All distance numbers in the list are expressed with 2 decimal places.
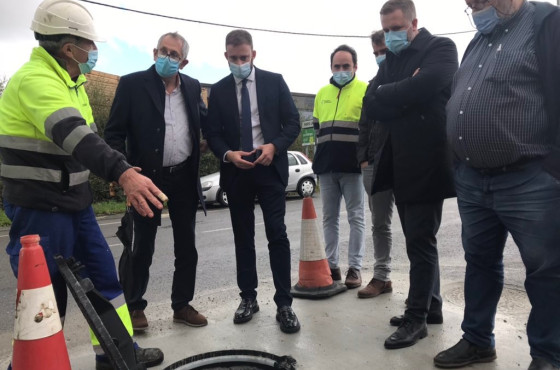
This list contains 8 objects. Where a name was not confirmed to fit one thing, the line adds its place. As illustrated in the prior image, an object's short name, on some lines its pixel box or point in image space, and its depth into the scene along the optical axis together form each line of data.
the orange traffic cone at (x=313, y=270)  3.92
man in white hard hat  2.04
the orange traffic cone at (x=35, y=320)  1.79
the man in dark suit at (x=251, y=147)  3.45
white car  14.53
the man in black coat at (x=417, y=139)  2.88
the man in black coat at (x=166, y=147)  3.31
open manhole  2.23
